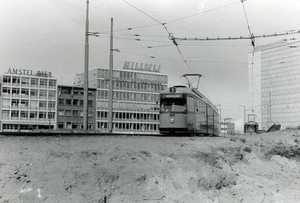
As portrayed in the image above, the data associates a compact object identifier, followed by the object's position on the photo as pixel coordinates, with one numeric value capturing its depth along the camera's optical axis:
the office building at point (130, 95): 99.88
